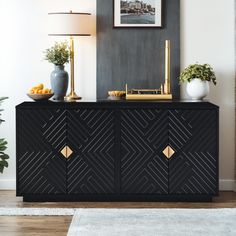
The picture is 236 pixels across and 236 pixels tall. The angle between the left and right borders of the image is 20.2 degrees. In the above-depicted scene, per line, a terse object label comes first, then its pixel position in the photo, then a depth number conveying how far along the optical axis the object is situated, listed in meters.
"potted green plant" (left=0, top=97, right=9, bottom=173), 5.30
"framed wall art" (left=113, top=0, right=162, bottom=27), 5.73
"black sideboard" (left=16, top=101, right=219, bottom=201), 5.29
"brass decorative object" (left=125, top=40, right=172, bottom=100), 5.50
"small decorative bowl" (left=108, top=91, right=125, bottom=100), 5.55
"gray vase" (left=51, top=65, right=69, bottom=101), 5.50
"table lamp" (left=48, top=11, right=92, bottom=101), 5.46
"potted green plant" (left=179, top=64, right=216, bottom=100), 5.51
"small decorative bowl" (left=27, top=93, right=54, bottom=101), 5.33
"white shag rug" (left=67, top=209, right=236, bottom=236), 4.45
